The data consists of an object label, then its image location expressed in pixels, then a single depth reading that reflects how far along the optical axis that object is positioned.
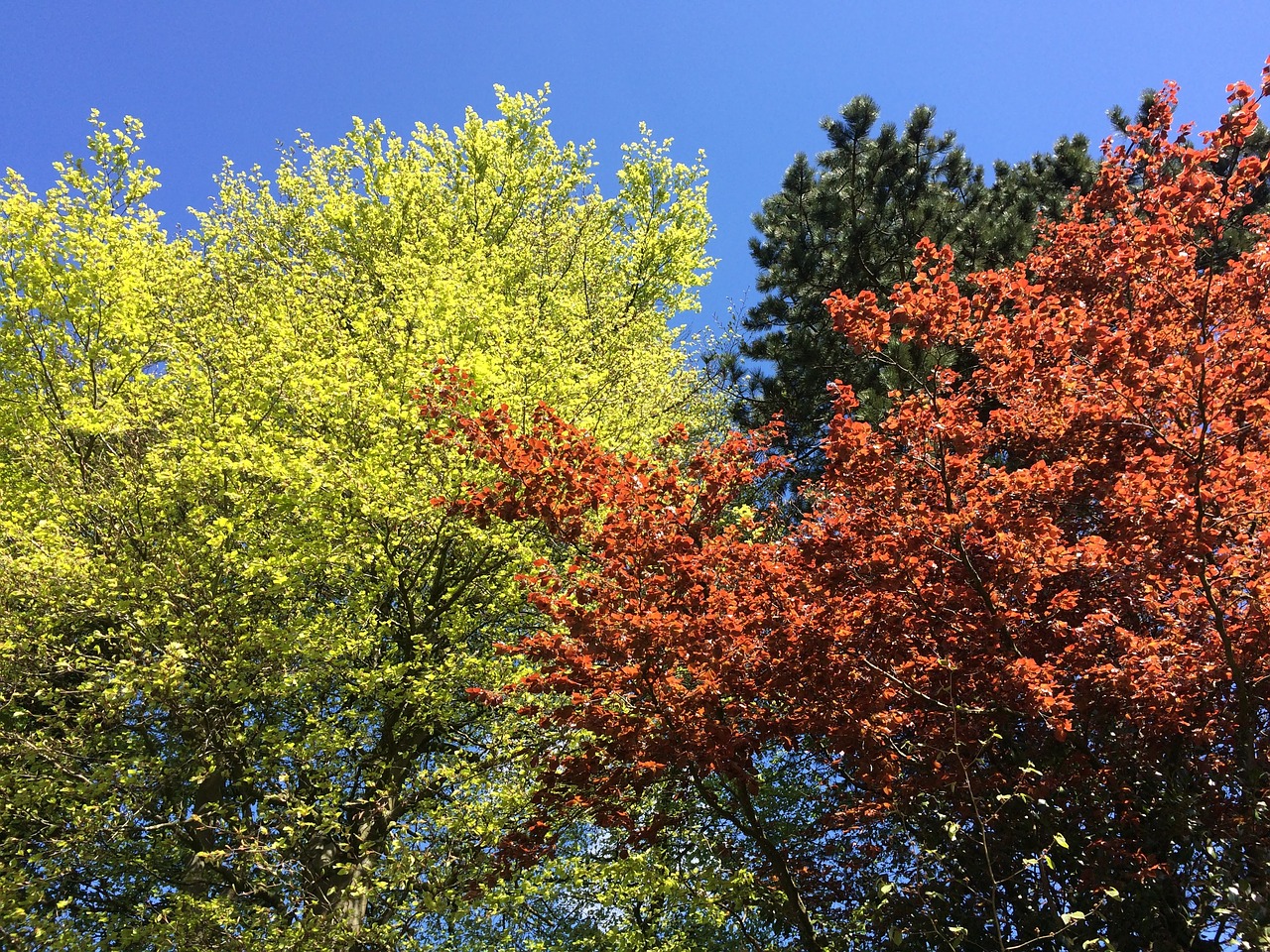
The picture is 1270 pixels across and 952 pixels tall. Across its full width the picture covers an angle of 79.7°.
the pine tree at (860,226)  11.08
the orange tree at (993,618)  4.55
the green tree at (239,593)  7.05
